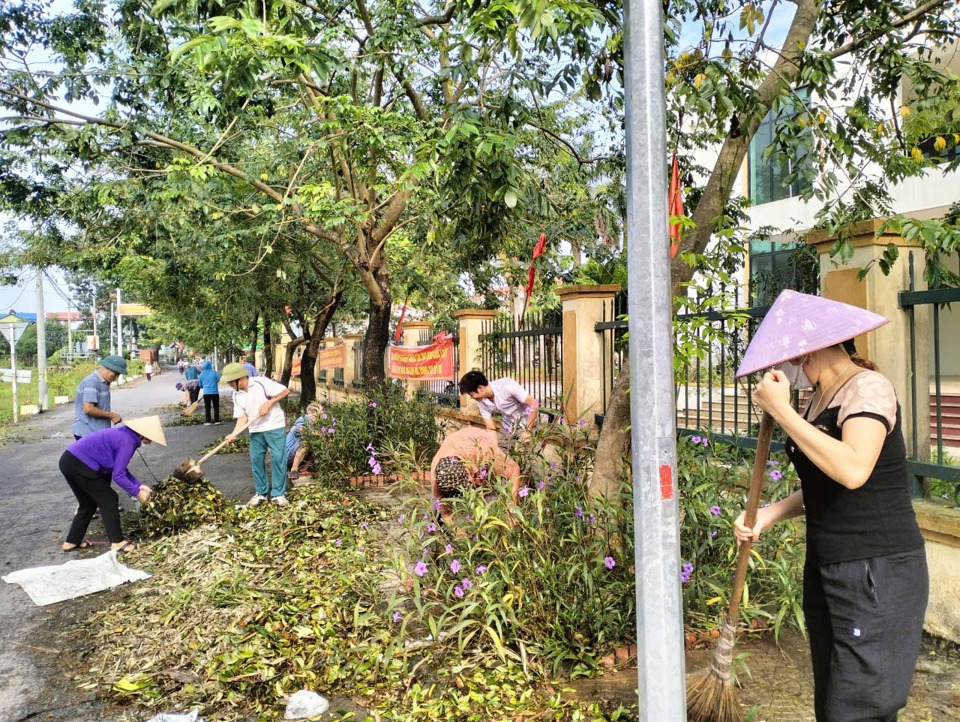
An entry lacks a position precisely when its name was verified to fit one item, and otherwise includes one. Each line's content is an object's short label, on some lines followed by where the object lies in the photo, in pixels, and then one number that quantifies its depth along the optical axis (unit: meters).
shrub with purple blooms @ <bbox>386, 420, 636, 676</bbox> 3.47
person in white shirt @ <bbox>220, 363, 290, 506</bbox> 7.20
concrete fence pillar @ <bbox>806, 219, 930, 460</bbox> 4.07
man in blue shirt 7.41
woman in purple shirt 6.02
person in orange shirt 4.30
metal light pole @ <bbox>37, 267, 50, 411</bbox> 23.61
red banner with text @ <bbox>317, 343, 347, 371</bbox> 17.02
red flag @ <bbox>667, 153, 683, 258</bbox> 4.39
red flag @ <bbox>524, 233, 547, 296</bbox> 7.16
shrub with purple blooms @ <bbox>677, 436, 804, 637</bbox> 3.45
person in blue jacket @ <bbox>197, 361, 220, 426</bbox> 17.77
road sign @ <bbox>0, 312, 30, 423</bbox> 18.77
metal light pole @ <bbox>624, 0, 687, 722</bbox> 2.18
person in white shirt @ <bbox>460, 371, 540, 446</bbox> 5.63
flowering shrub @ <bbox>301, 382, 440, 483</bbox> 8.34
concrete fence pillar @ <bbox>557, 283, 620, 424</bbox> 6.64
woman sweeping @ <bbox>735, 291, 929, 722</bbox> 2.01
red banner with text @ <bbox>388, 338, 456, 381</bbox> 10.70
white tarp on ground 5.14
